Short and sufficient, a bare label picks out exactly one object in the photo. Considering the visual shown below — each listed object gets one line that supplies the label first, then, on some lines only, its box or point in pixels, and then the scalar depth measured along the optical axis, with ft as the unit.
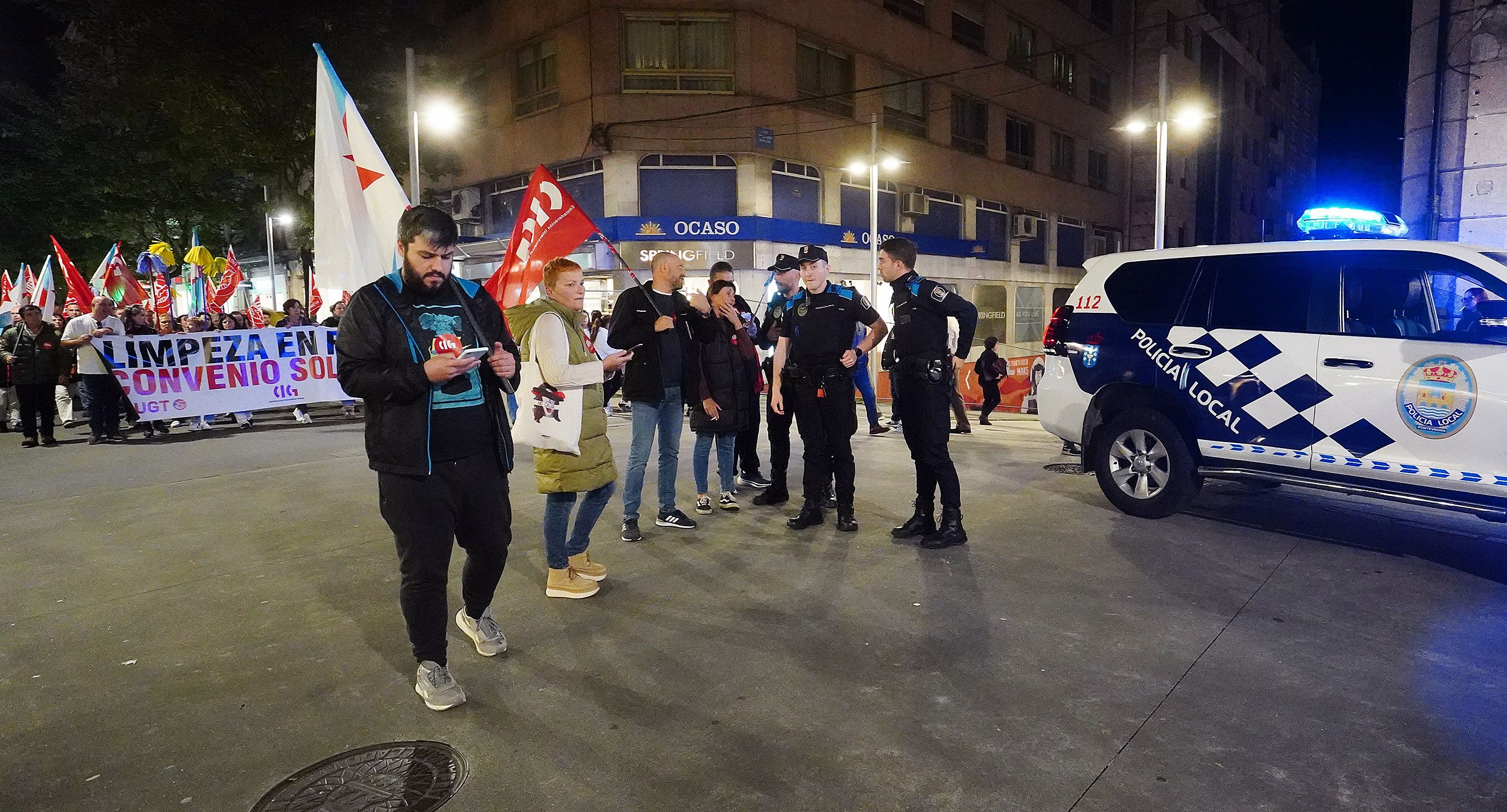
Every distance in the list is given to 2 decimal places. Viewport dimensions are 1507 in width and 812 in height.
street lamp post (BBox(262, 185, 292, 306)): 86.05
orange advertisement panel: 49.90
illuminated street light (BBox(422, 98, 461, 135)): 49.34
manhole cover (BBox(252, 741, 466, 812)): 9.41
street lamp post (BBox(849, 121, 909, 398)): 71.91
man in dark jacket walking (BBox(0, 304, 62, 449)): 36.01
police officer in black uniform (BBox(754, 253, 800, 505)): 23.98
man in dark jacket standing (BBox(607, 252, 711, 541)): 19.39
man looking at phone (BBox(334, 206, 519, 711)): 10.98
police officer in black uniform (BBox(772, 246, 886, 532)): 20.16
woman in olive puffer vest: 14.83
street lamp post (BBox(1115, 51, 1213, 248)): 48.37
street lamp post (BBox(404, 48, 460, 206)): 46.84
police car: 17.07
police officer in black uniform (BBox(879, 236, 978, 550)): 19.03
